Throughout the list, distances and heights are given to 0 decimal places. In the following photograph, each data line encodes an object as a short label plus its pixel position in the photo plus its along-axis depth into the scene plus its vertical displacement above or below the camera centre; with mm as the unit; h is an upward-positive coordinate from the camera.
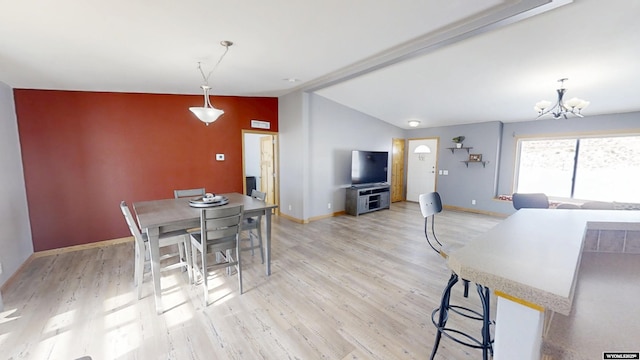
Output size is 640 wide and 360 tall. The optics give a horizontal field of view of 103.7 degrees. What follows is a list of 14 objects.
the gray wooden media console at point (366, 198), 5762 -1002
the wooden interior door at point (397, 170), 7379 -405
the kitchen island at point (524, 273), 665 -361
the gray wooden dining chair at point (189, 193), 3515 -514
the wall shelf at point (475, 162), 6085 -131
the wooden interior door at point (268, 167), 5730 -250
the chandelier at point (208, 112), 2669 +499
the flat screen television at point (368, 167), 5898 -239
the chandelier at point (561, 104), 3398 +738
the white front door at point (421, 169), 7086 -347
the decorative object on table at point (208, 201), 2828 -524
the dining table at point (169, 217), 2252 -575
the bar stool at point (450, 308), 1380 -927
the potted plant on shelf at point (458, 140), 6395 +425
